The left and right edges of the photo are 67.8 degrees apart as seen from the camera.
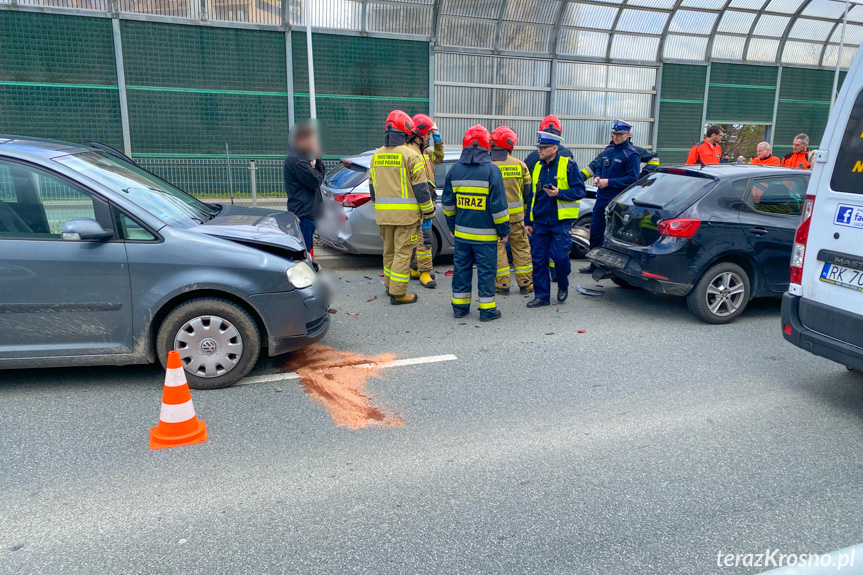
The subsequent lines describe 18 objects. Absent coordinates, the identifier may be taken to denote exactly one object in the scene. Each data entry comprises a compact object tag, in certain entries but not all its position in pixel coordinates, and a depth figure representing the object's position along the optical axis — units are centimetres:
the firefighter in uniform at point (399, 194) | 694
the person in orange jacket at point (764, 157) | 1018
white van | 409
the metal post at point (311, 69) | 1258
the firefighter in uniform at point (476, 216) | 637
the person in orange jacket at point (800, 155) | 1033
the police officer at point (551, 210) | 691
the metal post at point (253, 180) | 1191
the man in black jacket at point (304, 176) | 742
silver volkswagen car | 436
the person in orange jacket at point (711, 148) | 1042
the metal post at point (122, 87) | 1276
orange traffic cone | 381
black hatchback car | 634
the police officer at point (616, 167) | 825
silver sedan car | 854
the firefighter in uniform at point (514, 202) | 744
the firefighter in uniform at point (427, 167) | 739
